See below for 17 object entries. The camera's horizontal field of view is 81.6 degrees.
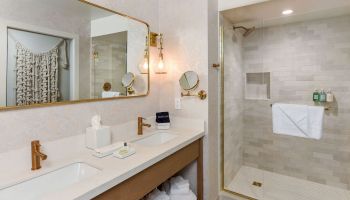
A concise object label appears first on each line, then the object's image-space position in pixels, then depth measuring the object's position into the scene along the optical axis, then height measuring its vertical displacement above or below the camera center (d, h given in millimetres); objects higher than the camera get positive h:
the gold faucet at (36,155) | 1097 -298
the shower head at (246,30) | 2492 +860
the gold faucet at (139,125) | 1847 -244
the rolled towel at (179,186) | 1766 -774
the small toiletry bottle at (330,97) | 2232 +10
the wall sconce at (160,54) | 2057 +452
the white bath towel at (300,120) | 2074 -234
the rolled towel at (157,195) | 1617 -781
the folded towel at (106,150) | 1284 -333
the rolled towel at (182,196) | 1761 -855
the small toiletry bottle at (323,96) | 2227 +16
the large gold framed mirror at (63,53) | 1081 +306
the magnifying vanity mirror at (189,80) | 1926 +176
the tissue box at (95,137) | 1389 -266
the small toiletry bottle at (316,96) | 2230 +22
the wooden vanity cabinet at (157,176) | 1068 -495
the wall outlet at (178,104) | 2084 -55
